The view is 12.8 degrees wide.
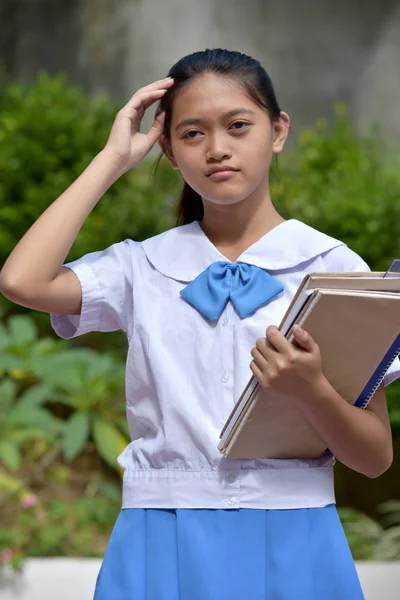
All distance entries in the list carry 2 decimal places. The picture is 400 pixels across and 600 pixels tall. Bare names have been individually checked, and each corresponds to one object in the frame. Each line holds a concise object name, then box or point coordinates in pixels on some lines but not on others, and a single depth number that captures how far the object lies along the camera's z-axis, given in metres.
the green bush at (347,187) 8.22
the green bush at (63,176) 9.02
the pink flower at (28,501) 7.21
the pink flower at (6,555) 6.16
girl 2.57
